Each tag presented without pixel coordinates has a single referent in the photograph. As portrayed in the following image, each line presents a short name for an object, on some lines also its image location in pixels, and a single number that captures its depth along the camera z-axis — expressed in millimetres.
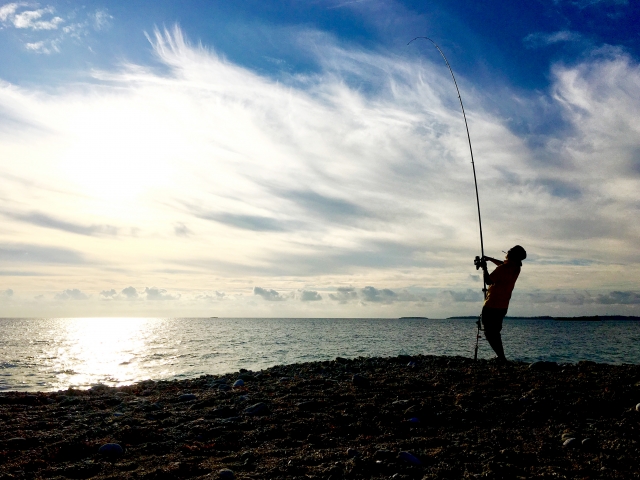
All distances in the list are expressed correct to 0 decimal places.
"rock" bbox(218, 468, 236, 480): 5635
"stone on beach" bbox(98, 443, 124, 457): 7194
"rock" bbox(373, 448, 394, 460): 6031
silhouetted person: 11375
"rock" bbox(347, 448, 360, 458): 6223
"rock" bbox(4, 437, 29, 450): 7850
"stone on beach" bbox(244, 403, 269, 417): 9409
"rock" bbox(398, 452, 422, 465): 5730
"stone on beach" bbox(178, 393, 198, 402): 11762
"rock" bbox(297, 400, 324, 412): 9436
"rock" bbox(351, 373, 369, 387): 11875
